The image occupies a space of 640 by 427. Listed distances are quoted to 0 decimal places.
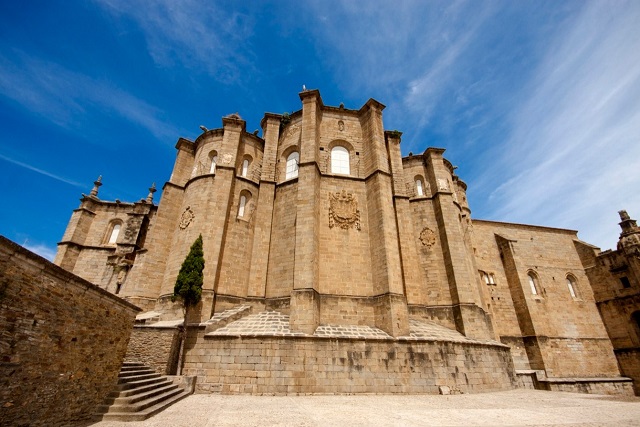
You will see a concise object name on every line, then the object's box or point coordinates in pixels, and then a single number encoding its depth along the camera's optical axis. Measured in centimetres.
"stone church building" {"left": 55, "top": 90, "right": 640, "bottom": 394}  1150
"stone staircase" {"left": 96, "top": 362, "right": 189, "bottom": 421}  625
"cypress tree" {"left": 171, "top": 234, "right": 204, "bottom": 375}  1182
